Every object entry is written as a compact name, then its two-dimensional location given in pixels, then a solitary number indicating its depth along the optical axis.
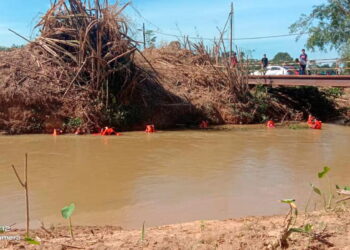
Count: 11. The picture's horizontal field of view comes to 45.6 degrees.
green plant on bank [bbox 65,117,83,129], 12.93
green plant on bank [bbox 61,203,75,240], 3.20
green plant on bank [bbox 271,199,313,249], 3.15
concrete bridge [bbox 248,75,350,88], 14.97
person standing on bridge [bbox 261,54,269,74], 20.39
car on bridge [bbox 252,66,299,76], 23.46
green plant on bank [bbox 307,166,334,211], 4.07
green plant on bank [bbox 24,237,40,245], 2.85
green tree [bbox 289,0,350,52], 24.12
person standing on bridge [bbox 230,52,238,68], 16.94
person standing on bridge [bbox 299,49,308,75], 20.63
